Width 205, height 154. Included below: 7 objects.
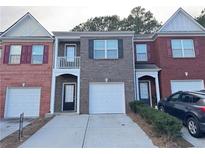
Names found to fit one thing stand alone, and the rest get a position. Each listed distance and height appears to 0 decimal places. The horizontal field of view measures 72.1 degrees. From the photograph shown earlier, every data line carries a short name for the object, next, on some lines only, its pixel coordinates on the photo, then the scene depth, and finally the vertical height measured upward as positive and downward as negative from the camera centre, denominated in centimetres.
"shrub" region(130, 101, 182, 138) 522 -121
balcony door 1268 +380
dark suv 549 -74
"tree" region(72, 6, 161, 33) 2514 +1236
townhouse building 1118 +186
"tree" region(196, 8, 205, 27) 2201 +1171
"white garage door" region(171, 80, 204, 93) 1150 +57
